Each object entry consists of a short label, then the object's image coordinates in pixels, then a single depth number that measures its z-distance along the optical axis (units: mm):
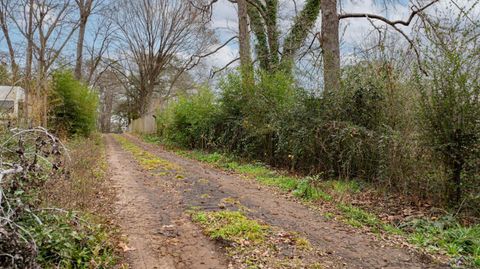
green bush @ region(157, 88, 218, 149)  12328
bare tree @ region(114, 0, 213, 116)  26297
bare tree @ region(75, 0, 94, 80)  17141
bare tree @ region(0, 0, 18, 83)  11029
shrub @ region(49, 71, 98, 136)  13266
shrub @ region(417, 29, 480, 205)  4785
